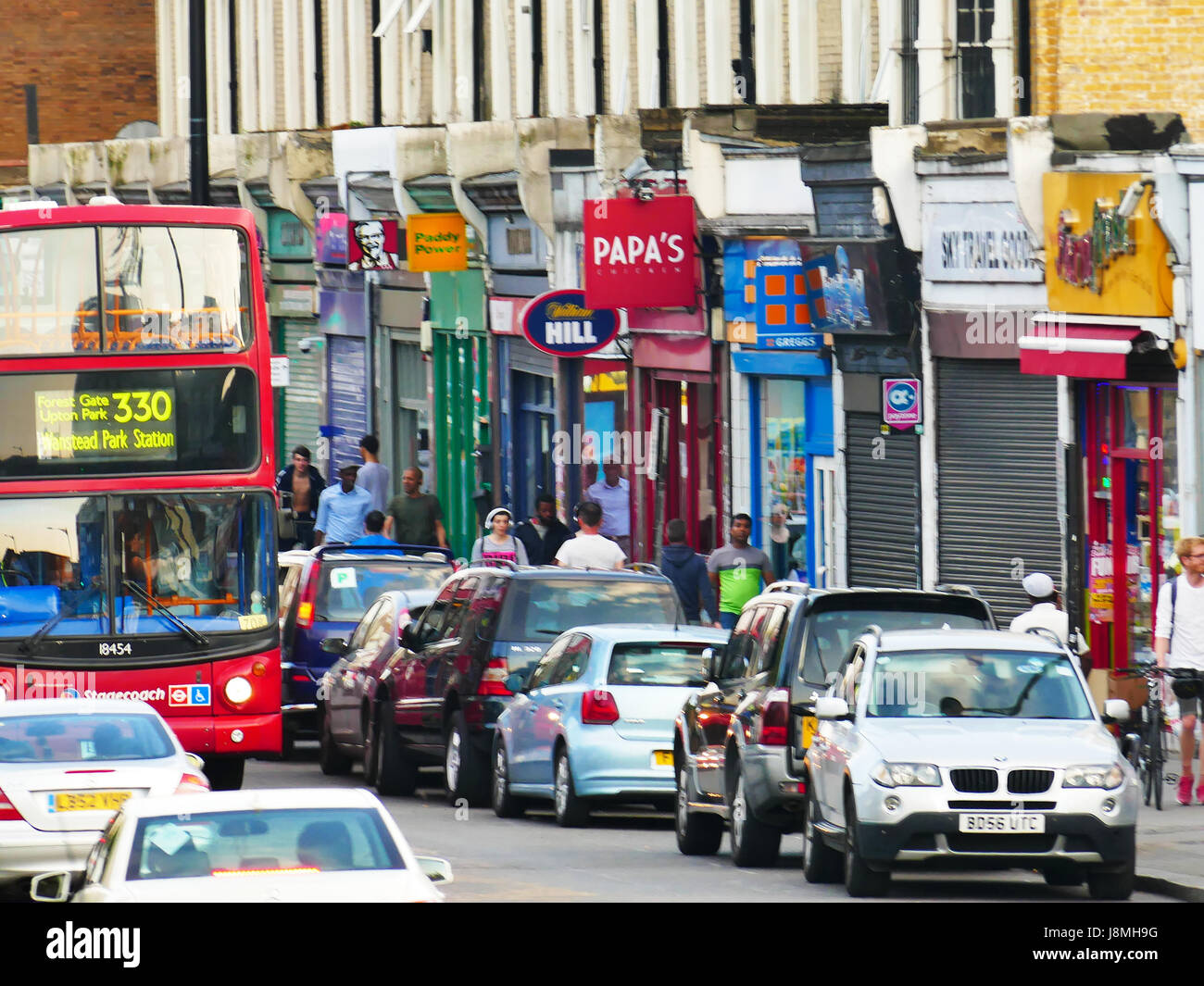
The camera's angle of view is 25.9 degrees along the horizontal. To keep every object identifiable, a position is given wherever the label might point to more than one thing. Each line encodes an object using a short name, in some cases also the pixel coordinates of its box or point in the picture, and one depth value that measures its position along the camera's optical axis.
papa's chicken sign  29.92
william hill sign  30.66
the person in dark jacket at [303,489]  33.56
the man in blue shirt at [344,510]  30.89
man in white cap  18.19
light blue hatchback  17.94
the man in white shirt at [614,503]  31.19
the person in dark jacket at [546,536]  29.11
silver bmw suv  13.48
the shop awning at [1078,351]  22.23
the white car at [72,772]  14.13
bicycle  17.89
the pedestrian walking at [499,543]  26.47
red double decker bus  18.34
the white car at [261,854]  9.37
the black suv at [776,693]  15.42
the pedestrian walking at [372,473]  33.56
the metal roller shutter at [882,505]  26.39
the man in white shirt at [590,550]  25.52
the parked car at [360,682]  21.89
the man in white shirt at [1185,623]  18.14
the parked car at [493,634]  19.72
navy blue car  24.52
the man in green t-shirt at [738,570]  25.77
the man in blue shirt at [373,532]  26.52
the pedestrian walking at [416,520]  30.56
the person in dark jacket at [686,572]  25.55
